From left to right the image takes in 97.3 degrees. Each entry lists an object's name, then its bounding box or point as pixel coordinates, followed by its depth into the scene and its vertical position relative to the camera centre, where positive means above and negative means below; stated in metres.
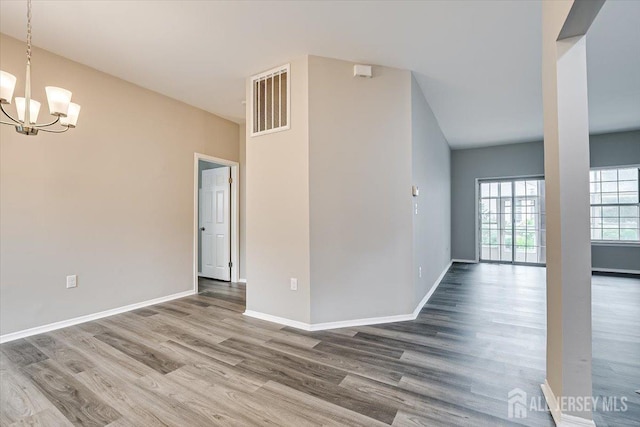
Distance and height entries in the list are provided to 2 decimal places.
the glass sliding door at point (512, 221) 6.32 -0.06
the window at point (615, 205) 5.48 +0.27
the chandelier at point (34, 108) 1.93 +0.79
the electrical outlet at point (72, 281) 2.98 -0.66
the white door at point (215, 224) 4.97 -0.10
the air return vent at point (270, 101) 3.09 +1.34
